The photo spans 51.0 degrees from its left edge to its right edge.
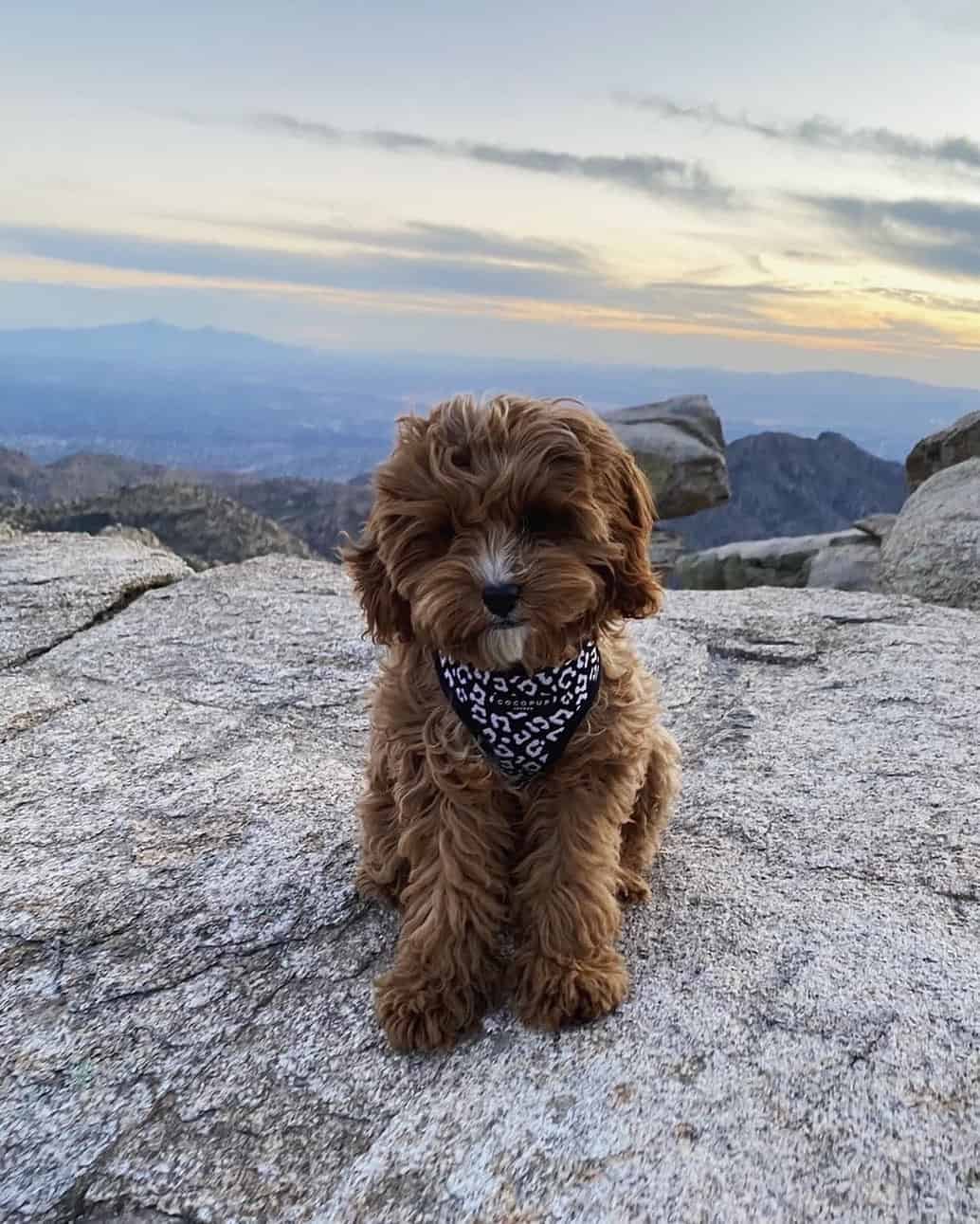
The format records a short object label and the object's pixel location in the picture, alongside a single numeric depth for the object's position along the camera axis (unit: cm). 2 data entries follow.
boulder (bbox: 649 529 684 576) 1959
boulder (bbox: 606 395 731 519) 1753
